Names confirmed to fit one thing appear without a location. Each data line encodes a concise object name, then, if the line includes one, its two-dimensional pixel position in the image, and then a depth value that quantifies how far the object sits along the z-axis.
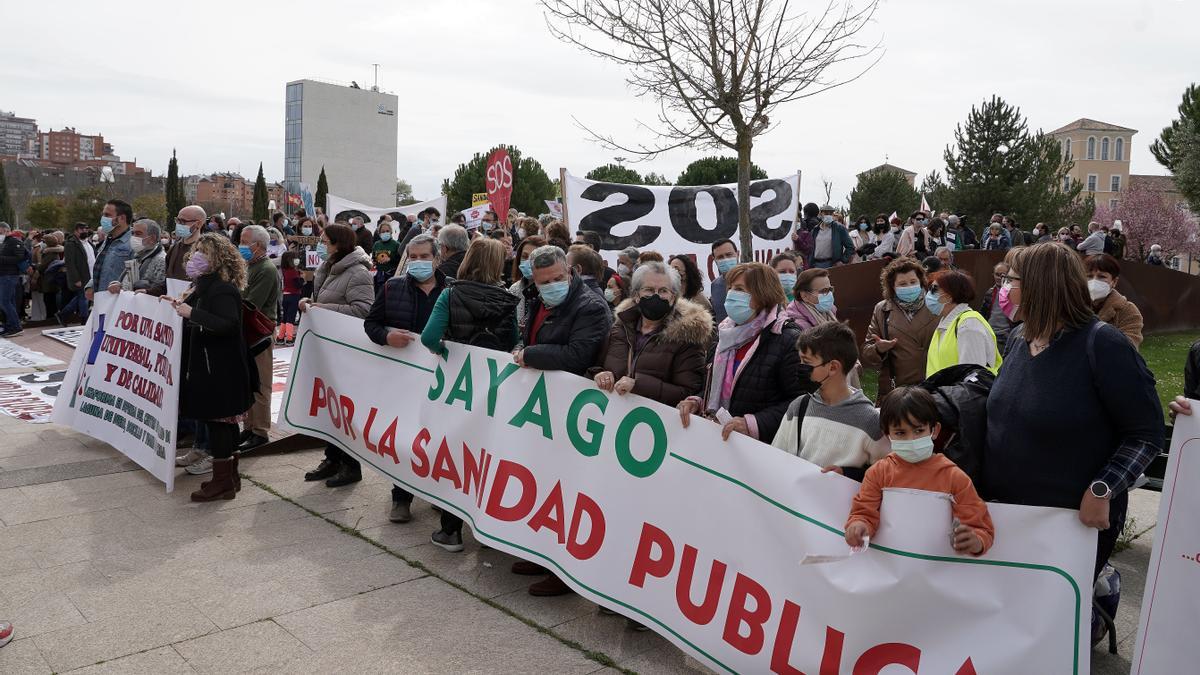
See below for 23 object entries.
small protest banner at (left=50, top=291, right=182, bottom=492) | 6.55
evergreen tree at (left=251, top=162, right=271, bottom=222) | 77.59
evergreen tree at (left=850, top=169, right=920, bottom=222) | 55.53
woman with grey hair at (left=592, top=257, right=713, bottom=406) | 4.34
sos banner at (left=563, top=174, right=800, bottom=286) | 10.20
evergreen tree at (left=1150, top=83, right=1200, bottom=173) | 31.92
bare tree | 10.06
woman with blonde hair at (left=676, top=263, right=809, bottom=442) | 4.09
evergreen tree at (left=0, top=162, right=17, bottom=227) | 71.06
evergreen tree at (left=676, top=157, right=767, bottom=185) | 61.25
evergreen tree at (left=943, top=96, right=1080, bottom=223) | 37.97
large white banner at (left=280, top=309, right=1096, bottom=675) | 3.09
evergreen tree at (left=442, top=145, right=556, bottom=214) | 74.81
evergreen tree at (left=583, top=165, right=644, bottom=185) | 71.06
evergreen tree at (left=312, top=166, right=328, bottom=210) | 90.59
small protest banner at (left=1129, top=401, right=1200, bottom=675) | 3.20
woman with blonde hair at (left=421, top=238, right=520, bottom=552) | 5.42
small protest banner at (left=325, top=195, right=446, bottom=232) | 16.08
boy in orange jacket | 3.14
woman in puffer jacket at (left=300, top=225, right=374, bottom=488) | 6.78
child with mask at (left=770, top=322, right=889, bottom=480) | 3.61
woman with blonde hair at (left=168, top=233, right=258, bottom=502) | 6.22
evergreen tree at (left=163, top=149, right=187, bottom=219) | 72.62
